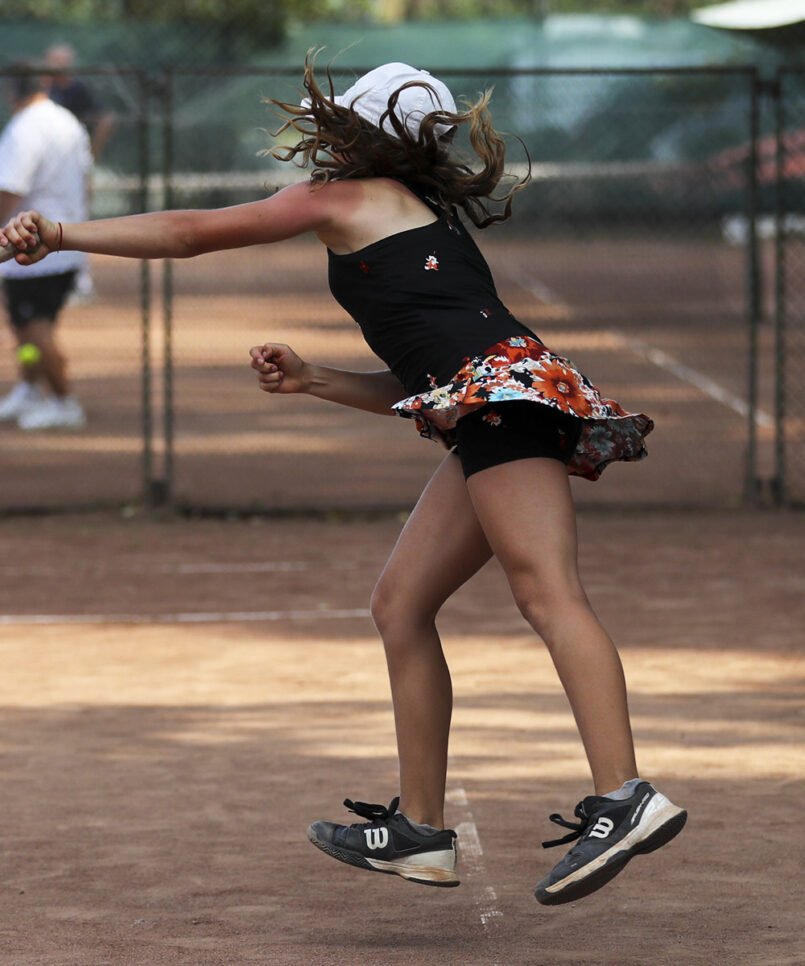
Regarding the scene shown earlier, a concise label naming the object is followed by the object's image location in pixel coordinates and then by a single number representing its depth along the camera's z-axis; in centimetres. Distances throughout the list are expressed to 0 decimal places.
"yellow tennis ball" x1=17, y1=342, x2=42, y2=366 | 2333
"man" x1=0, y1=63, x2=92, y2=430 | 2270
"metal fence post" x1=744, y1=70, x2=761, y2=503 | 1948
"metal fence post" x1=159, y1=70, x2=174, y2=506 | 1930
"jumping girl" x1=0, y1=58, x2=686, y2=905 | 763
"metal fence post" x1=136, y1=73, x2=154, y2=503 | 1905
